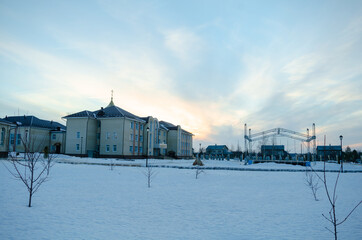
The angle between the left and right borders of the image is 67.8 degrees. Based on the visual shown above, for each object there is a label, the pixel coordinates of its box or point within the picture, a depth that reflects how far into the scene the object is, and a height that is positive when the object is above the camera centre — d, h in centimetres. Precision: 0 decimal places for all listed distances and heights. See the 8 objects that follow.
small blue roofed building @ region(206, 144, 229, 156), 12781 +111
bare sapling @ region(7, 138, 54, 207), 1684 -172
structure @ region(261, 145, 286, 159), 10482 +119
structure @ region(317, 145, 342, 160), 8969 +20
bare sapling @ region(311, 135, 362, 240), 700 -201
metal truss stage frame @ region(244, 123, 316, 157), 4659 +297
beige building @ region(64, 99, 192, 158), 4788 +278
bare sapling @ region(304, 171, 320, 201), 1609 -192
